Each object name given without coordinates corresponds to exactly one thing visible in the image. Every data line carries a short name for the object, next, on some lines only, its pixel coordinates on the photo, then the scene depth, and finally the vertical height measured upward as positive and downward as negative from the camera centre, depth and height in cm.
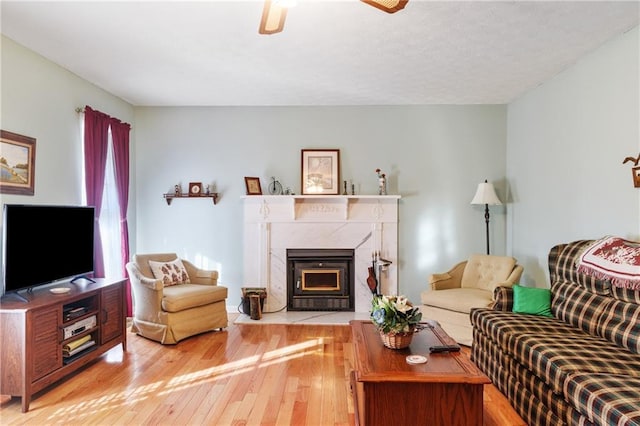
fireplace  504 -27
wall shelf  504 +24
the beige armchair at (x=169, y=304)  386 -93
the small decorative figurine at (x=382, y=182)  496 +41
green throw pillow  306 -70
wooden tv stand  258 -88
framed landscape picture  299 +42
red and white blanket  239 -32
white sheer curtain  432 -11
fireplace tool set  491 -72
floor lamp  464 +23
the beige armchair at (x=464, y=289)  376 -82
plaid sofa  182 -80
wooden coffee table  199 -95
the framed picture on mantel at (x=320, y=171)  505 +57
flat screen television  276 -23
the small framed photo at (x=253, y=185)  496 +38
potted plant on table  236 -65
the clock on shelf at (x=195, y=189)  504 +33
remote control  235 -83
